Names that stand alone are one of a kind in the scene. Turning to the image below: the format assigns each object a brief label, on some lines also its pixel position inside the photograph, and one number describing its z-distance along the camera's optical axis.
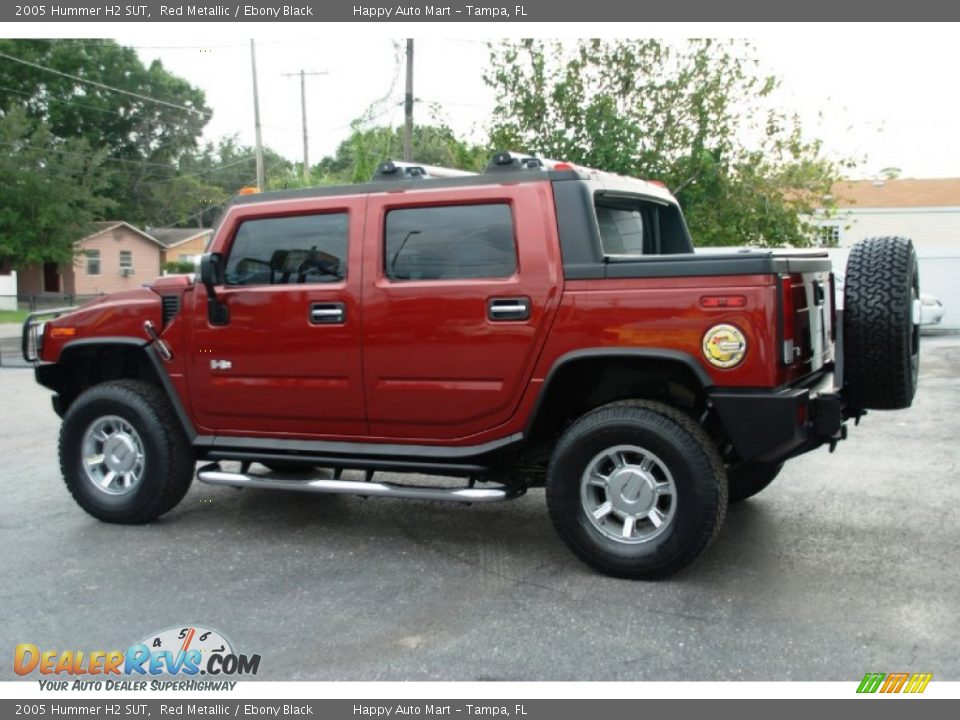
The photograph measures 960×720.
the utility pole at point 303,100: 42.44
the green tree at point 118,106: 51.00
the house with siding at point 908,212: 36.19
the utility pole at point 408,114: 19.55
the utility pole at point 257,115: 28.26
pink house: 45.72
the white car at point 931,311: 22.34
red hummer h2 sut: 4.55
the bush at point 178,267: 45.62
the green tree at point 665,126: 16.62
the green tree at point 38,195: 39.25
